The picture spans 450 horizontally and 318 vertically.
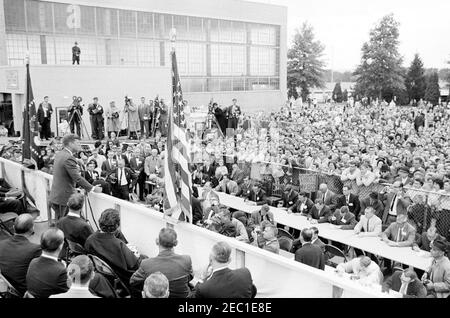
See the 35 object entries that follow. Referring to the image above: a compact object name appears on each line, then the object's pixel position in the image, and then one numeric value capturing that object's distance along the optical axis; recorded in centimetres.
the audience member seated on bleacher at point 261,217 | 1088
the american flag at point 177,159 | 667
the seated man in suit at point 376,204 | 1196
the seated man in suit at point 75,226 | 615
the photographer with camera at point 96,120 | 2098
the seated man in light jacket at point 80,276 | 459
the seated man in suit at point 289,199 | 1334
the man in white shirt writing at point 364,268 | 746
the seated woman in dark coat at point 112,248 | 542
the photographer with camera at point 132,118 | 2281
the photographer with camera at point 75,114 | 2083
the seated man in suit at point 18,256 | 534
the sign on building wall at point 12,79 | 2277
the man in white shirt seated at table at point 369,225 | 1055
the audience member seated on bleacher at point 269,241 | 782
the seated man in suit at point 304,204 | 1242
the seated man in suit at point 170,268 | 498
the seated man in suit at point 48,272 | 477
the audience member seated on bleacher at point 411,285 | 715
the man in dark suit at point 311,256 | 714
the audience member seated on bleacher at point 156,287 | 415
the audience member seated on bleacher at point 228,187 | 1493
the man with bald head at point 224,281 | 455
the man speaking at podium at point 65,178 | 739
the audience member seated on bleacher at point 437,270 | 774
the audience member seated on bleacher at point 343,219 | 1117
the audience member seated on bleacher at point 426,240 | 966
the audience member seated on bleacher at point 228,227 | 871
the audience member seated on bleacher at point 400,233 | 995
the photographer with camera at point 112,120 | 2192
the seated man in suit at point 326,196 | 1291
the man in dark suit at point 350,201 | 1265
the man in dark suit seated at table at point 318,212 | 1176
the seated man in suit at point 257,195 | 1369
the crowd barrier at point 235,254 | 457
